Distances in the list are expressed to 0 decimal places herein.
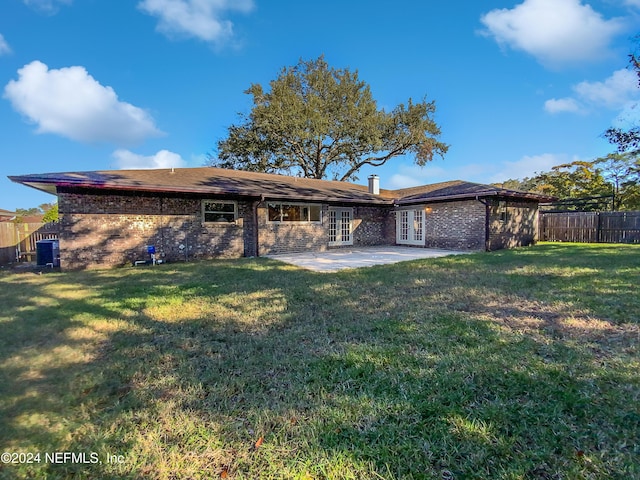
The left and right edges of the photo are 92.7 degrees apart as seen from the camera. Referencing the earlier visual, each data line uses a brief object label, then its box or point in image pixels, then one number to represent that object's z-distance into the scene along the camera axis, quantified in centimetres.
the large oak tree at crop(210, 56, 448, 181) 2189
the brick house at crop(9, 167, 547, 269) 955
